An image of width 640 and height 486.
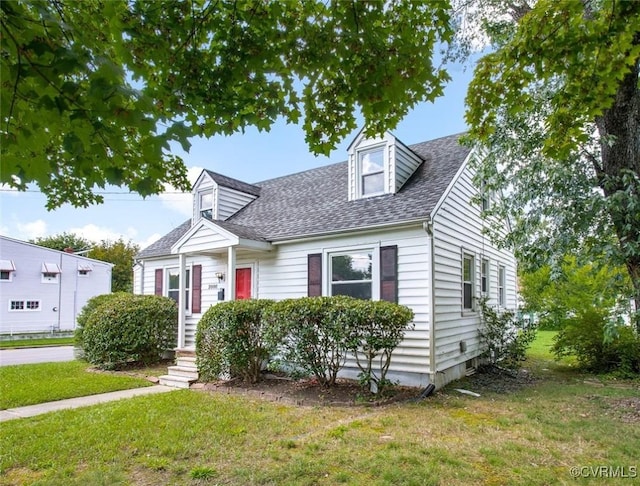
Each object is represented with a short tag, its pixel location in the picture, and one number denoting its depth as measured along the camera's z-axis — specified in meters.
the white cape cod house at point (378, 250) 7.86
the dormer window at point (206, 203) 12.77
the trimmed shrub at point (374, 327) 6.75
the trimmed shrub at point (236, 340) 8.09
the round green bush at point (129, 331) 10.34
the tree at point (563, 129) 3.54
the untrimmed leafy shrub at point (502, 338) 10.20
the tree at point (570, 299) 9.73
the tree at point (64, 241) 37.44
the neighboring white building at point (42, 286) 20.75
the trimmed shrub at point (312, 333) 7.07
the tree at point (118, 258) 33.59
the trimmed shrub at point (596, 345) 9.05
